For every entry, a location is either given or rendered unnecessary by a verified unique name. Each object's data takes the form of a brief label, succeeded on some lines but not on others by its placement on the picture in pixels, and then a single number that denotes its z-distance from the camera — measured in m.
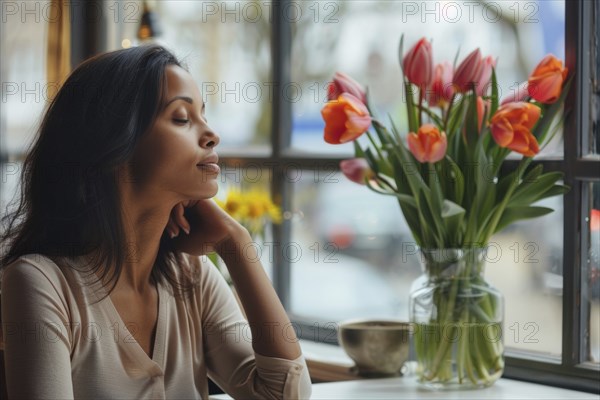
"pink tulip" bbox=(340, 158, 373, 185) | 2.48
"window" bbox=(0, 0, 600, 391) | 2.47
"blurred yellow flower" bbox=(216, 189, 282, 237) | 2.79
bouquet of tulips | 2.37
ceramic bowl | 2.50
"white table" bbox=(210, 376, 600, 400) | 2.37
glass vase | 2.40
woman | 2.13
